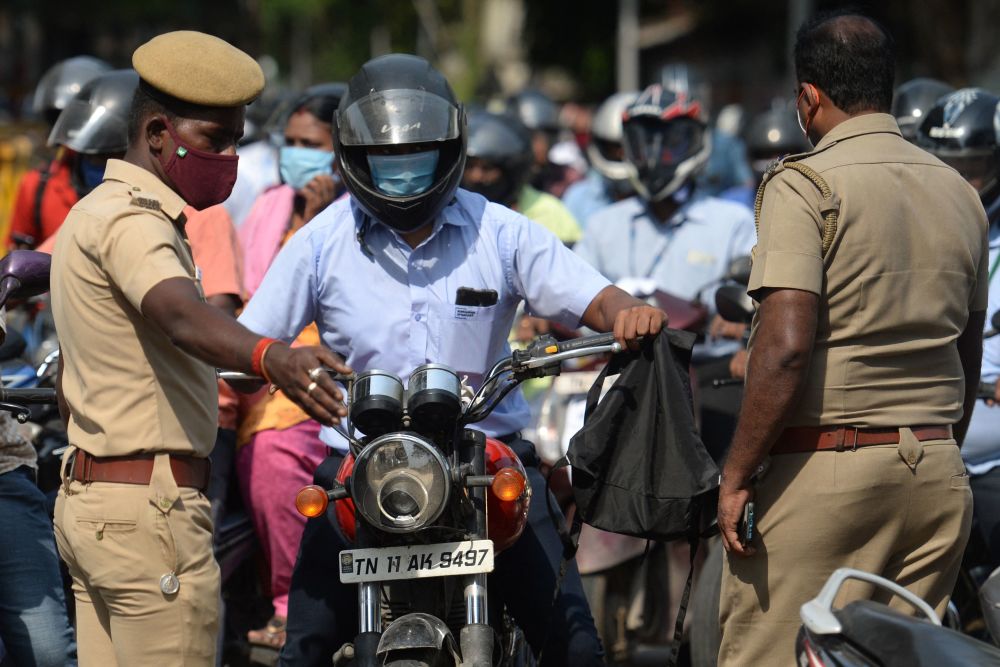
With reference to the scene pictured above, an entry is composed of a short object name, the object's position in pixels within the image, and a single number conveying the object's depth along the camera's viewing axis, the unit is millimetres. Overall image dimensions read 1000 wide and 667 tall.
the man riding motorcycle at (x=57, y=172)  12352
